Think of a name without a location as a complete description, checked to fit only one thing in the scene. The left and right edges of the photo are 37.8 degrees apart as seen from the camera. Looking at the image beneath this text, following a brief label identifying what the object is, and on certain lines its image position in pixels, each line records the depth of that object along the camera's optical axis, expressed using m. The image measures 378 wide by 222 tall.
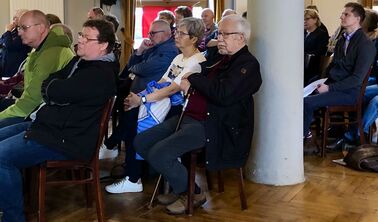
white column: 3.86
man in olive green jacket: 3.34
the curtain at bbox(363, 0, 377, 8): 8.42
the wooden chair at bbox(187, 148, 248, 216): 3.29
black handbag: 4.34
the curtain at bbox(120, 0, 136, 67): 8.54
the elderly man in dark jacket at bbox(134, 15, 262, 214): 3.21
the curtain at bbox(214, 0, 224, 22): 8.50
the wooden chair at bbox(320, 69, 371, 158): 4.78
